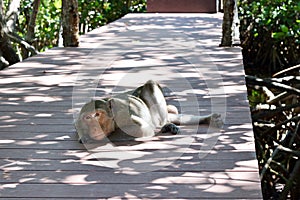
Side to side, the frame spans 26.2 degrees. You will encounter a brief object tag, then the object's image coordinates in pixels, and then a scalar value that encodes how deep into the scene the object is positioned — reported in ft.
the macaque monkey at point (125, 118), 10.48
